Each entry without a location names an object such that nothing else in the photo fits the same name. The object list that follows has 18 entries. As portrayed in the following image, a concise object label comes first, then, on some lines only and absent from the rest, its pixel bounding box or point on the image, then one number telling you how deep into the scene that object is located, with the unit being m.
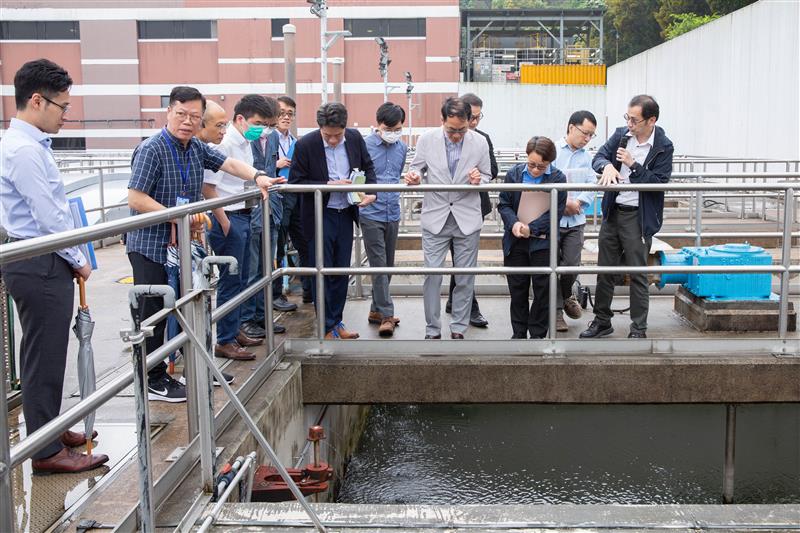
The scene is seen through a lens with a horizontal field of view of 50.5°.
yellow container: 48.53
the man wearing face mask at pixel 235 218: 5.31
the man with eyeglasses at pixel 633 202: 5.83
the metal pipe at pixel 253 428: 3.14
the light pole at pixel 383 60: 28.53
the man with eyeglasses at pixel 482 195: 6.62
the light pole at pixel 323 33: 18.47
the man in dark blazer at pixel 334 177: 5.97
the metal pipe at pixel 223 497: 3.18
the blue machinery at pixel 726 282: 6.24
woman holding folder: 5.95
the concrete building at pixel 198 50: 45.53
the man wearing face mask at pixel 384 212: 6.31
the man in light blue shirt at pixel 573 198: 6.43
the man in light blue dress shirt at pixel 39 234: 3.45
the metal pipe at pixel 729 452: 6.18
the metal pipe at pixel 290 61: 12.62
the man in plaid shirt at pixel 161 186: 4.32
